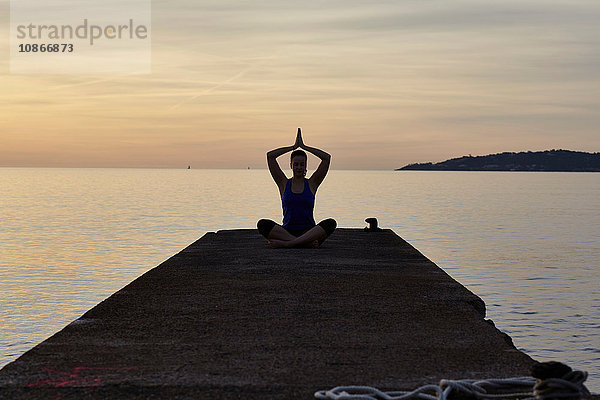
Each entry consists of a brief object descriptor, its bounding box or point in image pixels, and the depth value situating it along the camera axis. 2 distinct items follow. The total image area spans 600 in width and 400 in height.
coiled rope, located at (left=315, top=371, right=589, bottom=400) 3.87
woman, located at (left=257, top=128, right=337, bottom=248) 12.26
